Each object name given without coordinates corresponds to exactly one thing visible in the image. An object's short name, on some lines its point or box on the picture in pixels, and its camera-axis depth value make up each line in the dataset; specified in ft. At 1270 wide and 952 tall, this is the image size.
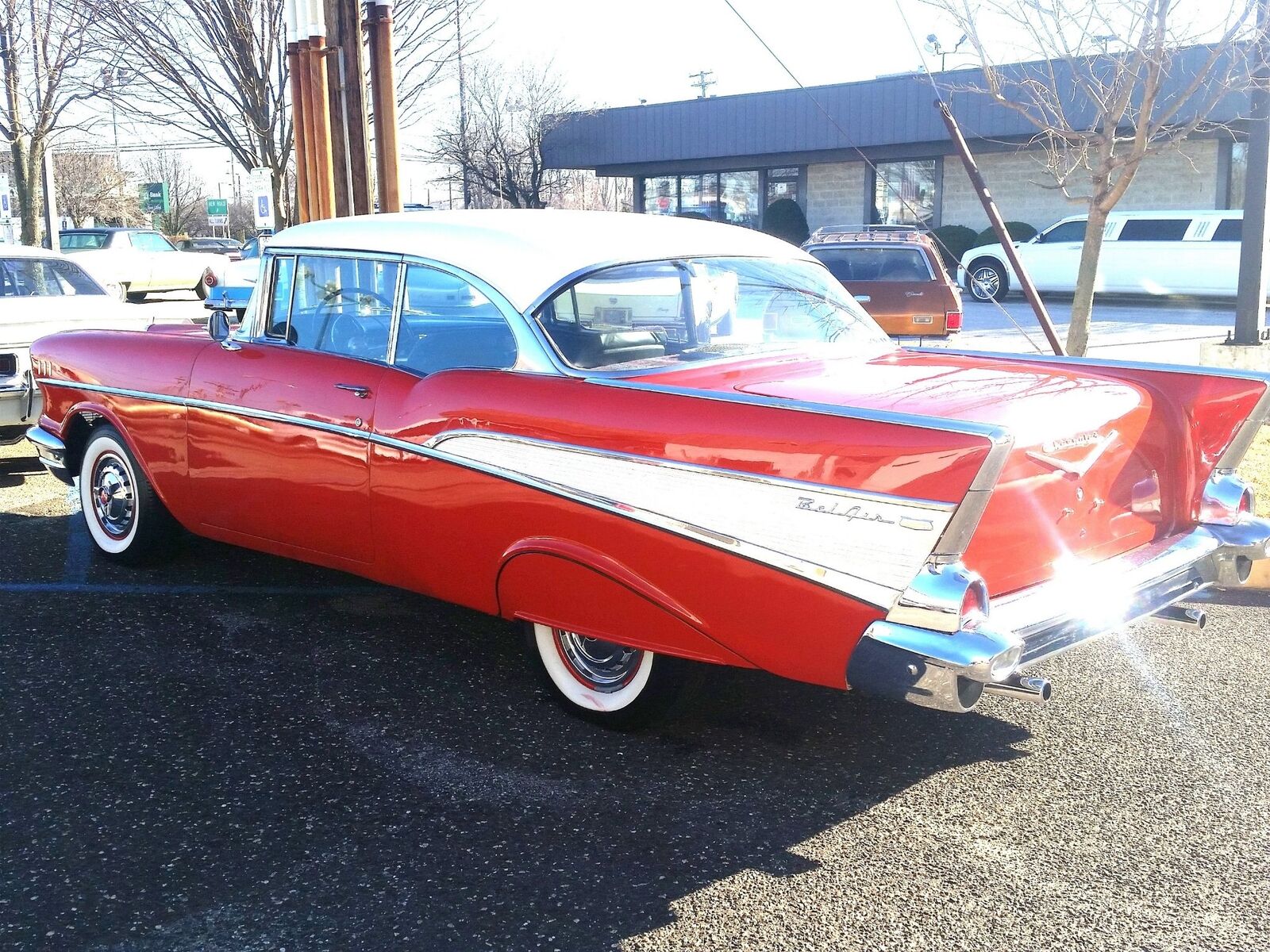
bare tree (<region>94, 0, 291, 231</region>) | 53.57
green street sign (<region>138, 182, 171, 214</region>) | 168.04
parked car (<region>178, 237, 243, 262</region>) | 123.84
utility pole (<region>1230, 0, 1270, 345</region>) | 30.63
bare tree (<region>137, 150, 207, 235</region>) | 211.41
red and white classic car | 10.67
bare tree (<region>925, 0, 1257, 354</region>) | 25.71
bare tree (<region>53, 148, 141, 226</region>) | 173.58
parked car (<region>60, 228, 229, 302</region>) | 81.35
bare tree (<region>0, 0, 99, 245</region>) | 60.18
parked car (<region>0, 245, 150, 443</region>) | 25.91
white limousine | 69.62
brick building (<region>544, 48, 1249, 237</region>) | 88.22
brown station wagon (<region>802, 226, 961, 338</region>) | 42.57
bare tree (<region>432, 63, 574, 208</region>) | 113.29
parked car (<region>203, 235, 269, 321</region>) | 64.35
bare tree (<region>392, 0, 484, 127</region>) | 60.59
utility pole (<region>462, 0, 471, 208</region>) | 101.84
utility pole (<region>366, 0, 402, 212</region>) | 32.76
